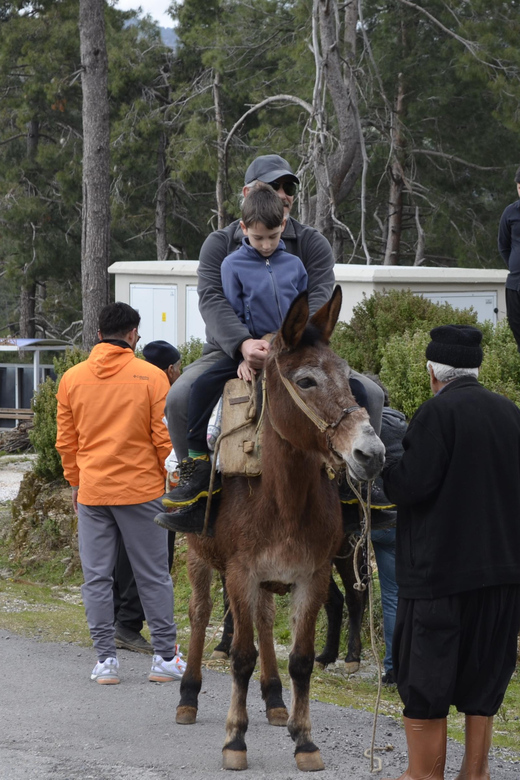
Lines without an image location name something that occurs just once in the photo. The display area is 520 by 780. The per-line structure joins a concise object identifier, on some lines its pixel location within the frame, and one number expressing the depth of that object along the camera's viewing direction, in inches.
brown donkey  367.6
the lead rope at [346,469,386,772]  382.2
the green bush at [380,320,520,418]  806.5
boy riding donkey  411.8
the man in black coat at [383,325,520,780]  342.0
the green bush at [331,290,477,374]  959.0
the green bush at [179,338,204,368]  1067.4
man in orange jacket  534.3
